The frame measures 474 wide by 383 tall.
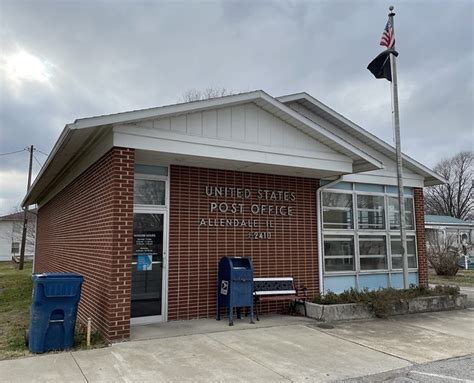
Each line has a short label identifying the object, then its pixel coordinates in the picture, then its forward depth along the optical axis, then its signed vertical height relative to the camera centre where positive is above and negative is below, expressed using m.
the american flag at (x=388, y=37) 10.55 +5.42
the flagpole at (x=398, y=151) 10.16 +2.44
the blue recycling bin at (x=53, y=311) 5.83 -0.91
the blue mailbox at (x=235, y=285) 7.63 -0.69
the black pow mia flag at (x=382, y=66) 10.87 +4.87
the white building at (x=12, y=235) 42.44 +1.27
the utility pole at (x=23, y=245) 27.76 +0.16
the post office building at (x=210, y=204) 6.76 +0.94
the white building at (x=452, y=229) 29.12 +1.64
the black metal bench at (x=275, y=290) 8.27 -0.88
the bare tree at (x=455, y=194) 53.69 +7.27
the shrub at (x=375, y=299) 8.61 -1.07
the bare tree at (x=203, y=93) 27.25 +10.30
